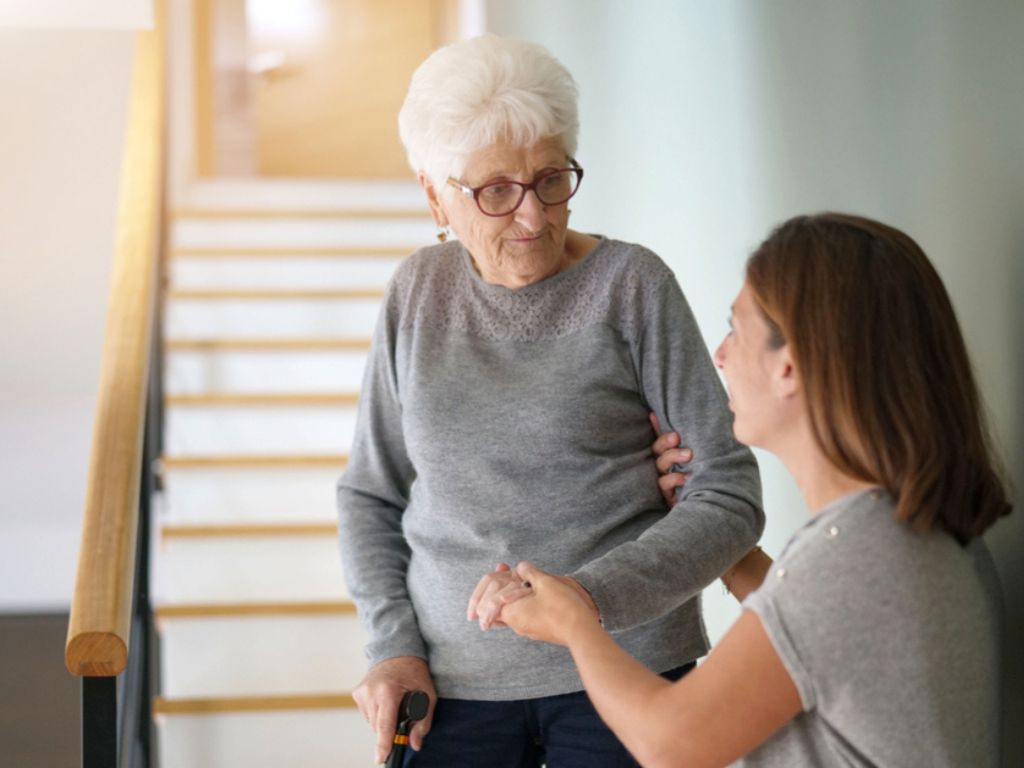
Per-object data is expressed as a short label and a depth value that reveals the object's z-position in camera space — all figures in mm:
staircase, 3189
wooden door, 9086
